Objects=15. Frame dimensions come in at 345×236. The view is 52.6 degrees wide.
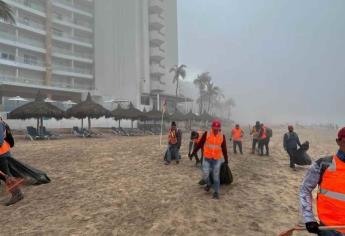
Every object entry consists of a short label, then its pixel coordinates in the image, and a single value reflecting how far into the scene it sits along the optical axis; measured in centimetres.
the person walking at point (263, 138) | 1609
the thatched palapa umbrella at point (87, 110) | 2425
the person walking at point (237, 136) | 1605
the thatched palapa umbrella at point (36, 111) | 2148
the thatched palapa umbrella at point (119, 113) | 2926
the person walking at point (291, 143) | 1271
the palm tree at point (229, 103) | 13062
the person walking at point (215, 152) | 774
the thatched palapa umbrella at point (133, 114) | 3023
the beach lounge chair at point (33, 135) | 2267
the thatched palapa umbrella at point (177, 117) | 3675
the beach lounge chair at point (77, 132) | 2642
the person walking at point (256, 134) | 1638
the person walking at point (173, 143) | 1202
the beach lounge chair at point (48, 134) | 2367
